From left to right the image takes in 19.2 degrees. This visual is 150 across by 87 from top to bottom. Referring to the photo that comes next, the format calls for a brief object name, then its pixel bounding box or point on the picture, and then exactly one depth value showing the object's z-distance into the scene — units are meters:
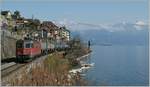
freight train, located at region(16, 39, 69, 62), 34.72
